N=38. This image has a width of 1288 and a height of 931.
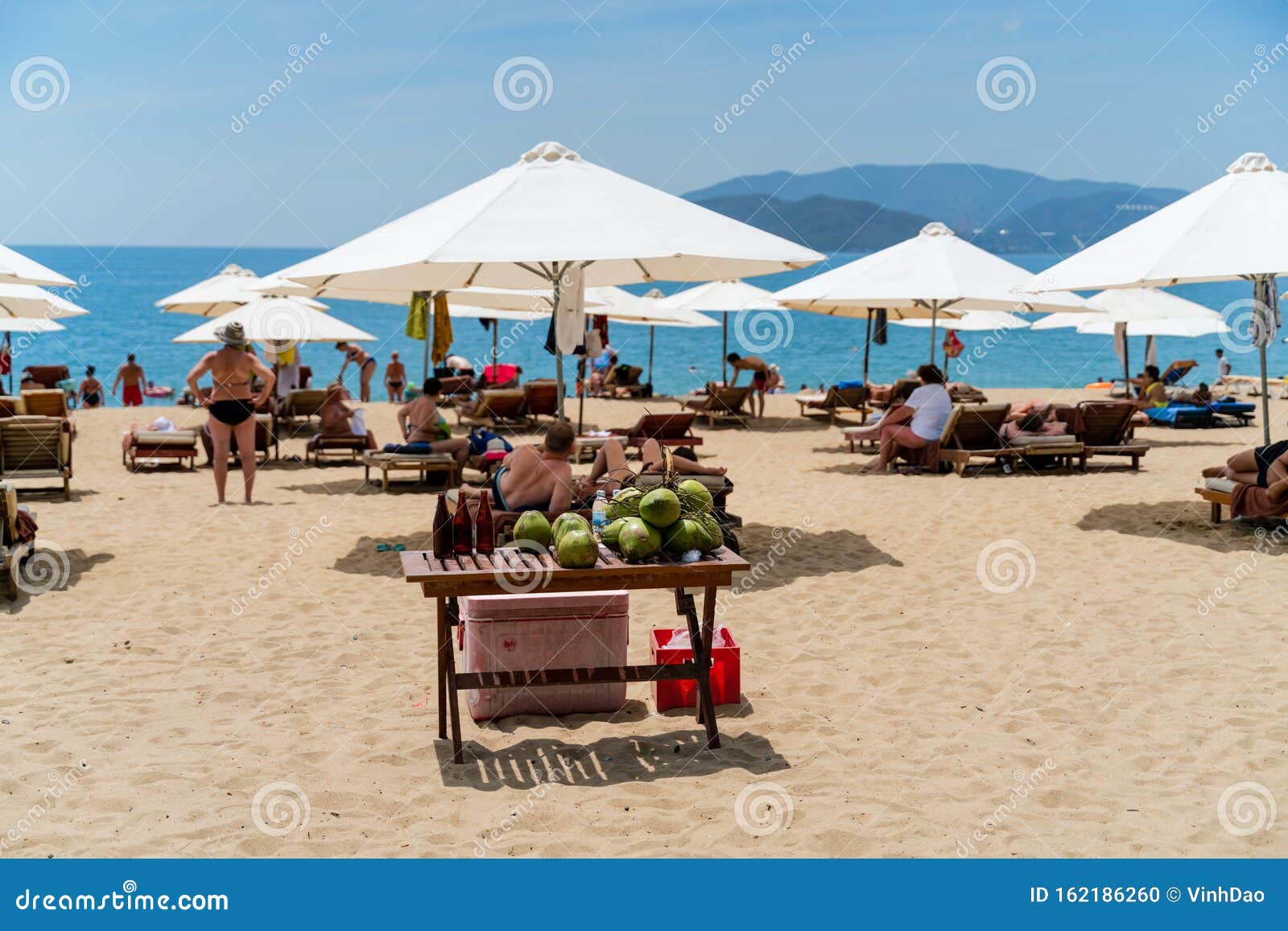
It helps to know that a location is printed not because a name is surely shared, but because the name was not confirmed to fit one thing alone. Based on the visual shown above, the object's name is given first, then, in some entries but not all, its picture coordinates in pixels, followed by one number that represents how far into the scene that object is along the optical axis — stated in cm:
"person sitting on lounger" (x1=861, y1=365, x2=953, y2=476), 1213
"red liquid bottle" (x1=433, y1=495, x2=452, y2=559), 452
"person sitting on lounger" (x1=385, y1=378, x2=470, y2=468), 1126
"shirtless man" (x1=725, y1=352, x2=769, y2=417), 1776
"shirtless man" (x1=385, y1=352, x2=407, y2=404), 2444
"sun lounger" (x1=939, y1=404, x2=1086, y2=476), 1190
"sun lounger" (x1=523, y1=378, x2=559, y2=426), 1656
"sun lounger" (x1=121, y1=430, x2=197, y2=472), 1246
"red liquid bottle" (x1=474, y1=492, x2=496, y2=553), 462
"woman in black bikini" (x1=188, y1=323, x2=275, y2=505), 984
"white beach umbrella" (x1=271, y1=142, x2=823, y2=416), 714
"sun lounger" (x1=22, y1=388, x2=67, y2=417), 1358
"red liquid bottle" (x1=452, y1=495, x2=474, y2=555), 455
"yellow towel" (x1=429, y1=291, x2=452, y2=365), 1385
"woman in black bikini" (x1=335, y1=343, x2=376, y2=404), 2018
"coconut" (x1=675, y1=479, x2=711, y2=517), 477
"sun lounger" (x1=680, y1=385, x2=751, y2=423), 1730
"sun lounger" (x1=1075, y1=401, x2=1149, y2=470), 1215
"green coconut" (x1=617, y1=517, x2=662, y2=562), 445
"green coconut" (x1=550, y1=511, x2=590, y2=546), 450
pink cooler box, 482
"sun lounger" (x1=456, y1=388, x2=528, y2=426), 1647
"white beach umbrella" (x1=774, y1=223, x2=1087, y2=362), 1238
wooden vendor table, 430
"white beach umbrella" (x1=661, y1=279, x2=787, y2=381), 1844
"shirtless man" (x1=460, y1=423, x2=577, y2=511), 632
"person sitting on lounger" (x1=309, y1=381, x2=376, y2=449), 1284
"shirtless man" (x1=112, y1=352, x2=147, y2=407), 2286
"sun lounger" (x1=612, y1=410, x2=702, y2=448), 1219
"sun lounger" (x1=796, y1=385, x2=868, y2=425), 1767
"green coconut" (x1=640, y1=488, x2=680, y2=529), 449
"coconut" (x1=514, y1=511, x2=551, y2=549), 471
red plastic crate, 504
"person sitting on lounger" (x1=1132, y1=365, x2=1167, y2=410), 1739
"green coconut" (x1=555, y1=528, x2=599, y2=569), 438
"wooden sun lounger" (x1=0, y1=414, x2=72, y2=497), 1051
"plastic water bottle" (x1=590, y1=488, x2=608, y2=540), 505
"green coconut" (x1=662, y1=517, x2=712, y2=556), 454
